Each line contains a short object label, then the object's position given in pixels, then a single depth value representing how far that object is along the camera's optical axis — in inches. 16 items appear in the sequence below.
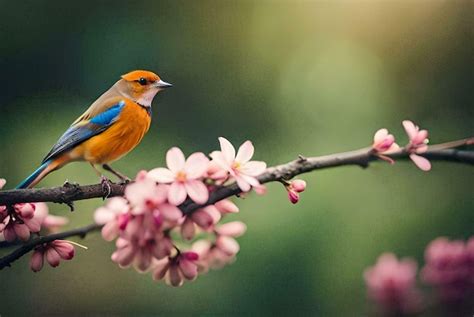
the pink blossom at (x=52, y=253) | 133.5
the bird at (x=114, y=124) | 141.5
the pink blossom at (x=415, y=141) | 135.4
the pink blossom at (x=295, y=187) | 133.8
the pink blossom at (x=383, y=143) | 135.1
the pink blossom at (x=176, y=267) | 134.3
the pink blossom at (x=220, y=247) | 135.8
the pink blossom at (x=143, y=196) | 131.4
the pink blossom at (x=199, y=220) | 132.7
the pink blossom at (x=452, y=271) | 138.1
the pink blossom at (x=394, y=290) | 139.9
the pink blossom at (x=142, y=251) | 132.1
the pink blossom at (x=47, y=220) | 135.3
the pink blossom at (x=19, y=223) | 133.4
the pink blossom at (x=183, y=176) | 131.7
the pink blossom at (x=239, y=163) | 132.8
